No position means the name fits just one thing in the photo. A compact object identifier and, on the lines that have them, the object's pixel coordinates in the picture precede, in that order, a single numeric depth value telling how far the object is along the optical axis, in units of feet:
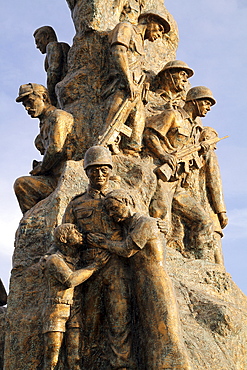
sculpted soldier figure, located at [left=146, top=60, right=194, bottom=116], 38.65
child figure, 27.76
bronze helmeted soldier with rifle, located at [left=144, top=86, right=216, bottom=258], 36.19
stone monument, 28.04
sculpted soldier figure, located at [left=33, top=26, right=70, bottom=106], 40.40
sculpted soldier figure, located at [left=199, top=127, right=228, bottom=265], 39.17
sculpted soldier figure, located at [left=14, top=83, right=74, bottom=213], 35.77
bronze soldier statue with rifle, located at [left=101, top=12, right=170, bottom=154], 36.01
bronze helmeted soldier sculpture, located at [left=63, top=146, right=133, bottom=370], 28.04
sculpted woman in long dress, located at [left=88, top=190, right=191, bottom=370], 27.12
